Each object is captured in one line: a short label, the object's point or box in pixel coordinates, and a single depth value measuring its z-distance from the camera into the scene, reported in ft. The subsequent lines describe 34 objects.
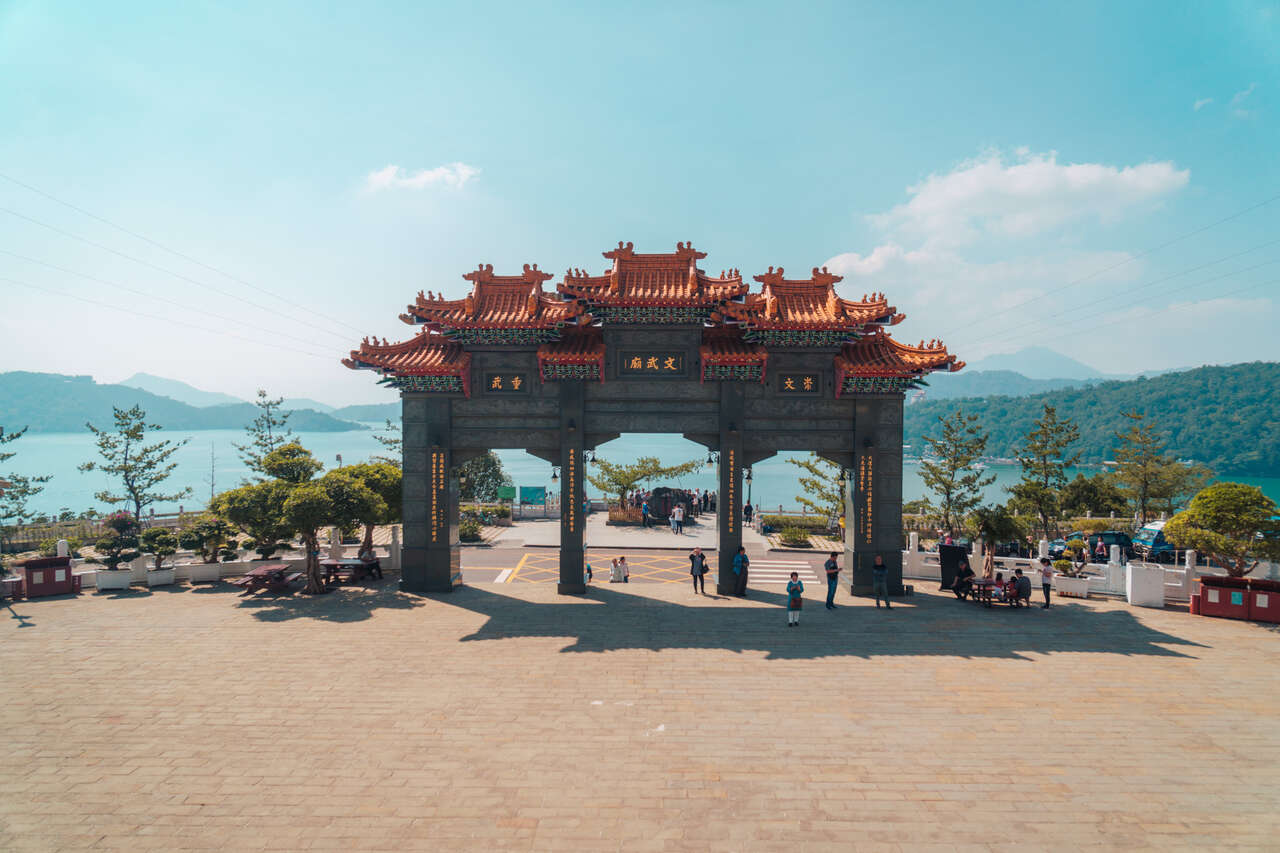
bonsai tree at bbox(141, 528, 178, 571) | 53.47
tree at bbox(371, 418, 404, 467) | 108.78
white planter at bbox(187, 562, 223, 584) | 55.52
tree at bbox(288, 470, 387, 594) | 48.01
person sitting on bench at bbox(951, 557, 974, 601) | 49.60
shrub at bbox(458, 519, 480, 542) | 77.77
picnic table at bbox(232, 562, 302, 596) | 50.34
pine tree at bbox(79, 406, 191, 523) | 81.82
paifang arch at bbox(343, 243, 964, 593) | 50.21
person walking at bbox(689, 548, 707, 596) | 51.21
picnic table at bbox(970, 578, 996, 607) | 47.75
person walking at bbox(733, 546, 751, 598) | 50.03
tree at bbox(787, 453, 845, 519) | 83.87
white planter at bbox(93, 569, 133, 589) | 51.65
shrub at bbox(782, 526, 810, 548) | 74.74
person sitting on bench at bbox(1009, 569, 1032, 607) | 46.83
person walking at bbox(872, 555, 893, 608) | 46.46
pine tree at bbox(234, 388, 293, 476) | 106.38
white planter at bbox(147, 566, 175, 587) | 53.47
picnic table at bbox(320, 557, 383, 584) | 53.52
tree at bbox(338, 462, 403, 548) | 57.47
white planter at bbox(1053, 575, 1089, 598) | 51.49
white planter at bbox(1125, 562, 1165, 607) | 48.39
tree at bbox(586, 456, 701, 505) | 96.58
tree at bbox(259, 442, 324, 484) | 56.80
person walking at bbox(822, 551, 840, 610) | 45.60
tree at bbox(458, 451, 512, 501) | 115.34
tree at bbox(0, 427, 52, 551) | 71.61
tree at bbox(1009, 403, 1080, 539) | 90.02
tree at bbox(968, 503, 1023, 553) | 51.83
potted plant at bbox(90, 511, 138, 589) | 51.72
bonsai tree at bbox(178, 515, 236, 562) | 55.16
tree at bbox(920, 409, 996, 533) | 81.25
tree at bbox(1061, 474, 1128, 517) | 96.08
